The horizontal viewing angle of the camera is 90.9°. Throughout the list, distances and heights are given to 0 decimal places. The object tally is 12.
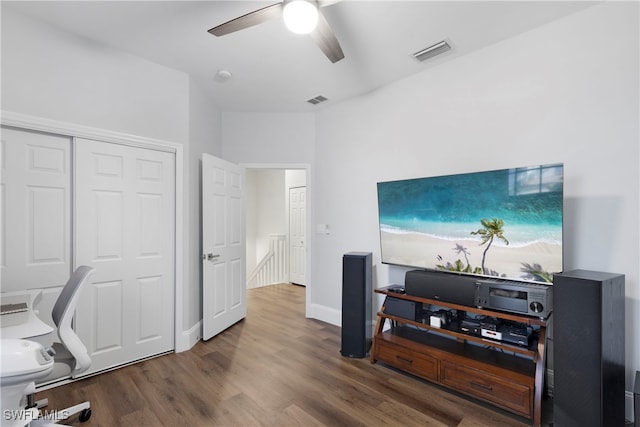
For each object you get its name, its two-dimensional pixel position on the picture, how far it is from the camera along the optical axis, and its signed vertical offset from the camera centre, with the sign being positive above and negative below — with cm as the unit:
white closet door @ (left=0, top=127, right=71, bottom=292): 223 +1
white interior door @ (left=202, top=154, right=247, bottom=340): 334 -39
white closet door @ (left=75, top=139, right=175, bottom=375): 259 -32
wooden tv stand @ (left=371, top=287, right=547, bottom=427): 202 -109
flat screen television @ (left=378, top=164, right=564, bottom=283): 204 -8
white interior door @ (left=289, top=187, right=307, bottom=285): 604 -44
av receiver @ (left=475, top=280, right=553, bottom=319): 203 -57
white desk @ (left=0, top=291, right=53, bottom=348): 146 -57
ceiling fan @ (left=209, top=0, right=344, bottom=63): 181 +116
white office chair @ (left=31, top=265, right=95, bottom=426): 179 -77
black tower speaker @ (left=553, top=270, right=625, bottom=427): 172 -79
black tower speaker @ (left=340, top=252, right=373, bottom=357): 296 -89
